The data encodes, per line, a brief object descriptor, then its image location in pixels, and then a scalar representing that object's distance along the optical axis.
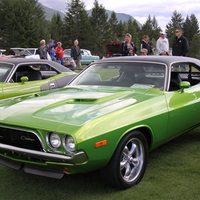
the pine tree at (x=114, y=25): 81.88
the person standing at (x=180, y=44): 10.16
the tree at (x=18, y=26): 55.62
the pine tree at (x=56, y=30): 74.88
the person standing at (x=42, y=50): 13.61
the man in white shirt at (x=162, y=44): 12.02
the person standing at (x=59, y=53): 16.90
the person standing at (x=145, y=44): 11.30
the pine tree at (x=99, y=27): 70.00
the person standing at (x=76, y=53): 15.06
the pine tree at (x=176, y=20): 106.94
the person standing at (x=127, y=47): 10.42
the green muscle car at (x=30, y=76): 5.97
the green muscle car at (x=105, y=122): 2.62
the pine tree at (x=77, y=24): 67.31
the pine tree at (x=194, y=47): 42.12
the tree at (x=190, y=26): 92.69
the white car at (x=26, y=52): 24.87
